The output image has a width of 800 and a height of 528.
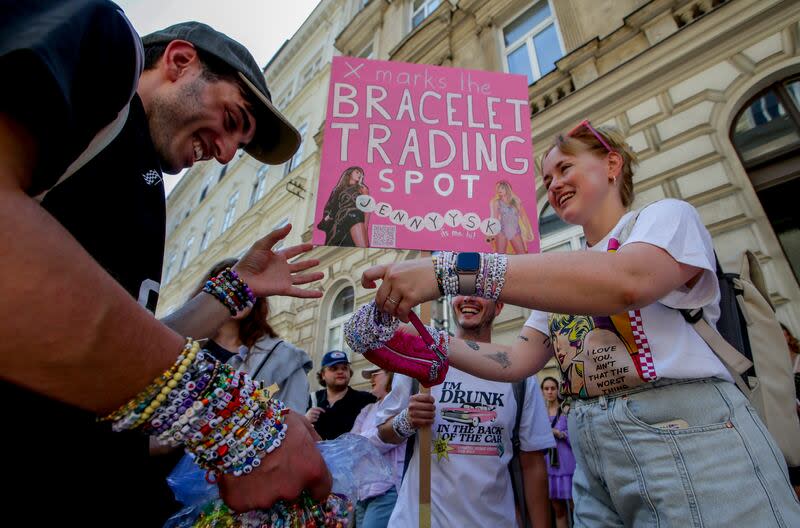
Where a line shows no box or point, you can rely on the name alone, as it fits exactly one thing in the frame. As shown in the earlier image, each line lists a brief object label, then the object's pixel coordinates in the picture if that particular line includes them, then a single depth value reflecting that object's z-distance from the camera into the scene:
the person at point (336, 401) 3.65
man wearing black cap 0.44
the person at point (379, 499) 2.41
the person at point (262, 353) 2.29
